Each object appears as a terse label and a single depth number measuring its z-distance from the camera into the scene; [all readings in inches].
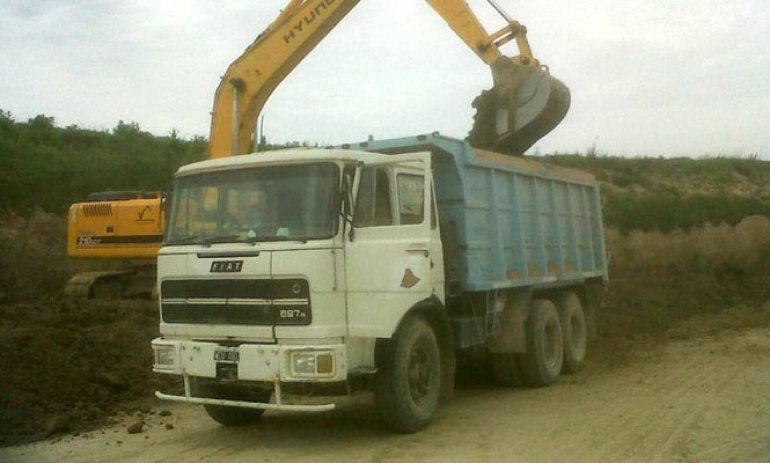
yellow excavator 472.4
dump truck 307.6
